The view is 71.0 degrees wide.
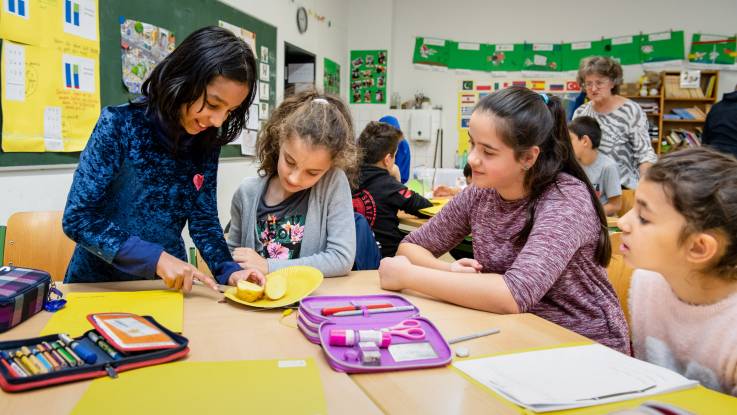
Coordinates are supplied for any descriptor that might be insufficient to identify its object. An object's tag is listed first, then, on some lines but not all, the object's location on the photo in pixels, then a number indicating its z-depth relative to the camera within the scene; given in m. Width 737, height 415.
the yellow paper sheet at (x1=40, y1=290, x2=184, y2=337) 0.95
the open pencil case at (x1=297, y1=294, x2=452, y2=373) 0.84
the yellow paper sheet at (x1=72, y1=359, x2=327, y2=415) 0.68
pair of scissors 0.94
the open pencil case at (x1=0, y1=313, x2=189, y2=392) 0.72
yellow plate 1.12
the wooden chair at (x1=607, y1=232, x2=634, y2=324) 1.43
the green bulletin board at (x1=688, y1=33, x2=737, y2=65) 6.25
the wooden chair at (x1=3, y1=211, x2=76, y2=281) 1.73
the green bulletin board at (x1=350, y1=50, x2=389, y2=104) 6.84
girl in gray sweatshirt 1.47
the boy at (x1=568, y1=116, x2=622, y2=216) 3.13
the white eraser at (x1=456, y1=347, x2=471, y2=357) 0.89
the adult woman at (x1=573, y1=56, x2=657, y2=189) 3.43
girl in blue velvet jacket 1.13
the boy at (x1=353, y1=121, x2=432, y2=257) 2.72
